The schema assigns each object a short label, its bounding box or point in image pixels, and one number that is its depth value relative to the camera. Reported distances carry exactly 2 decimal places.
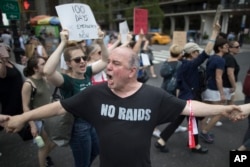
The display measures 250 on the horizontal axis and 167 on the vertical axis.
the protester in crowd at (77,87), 2.37
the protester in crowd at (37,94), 2.71
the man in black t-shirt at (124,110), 1.74
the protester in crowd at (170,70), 3.76
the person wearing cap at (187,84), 3.52
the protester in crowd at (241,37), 22.93
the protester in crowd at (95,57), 3.30
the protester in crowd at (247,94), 3.38
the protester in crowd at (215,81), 3.78
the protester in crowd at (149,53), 7.16
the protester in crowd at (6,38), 12.40
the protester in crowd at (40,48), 7.17
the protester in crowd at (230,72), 4.07
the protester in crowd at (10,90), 3.19
